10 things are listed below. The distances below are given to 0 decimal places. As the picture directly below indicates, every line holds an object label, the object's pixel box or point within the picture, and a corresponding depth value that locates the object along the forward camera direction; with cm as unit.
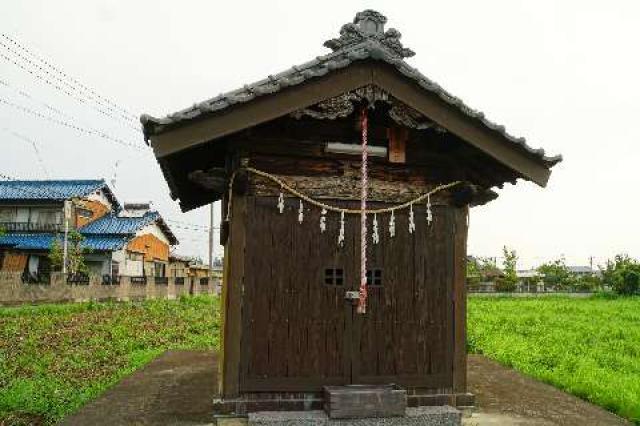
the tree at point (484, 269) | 6316
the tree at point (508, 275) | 5012
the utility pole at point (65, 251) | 3412
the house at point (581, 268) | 12925
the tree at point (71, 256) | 3475
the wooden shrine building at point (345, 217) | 571
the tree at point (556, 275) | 5559
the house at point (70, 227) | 3934
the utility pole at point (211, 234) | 3622
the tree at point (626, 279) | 4028
